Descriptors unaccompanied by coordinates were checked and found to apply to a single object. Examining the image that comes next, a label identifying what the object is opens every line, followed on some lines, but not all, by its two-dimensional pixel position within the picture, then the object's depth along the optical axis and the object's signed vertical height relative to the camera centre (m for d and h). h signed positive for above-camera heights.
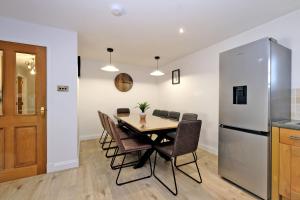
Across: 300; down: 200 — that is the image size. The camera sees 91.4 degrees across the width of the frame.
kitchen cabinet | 1.43 -0.66
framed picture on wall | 4.08 +0.65
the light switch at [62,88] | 2.31 +0.17
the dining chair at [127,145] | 1.97 -0.66
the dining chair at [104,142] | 3.34 -1.10
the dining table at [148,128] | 2.09 -0.41
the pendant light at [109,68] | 2.92 +0.62
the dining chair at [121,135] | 2.54 -0.67
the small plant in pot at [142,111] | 2.70 -0.23
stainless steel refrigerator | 1.60 -0.09
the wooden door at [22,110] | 2.03 -0.17
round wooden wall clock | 4.44 +0.53
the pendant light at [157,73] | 3.41 +0.61
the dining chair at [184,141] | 1.74 -0.52
